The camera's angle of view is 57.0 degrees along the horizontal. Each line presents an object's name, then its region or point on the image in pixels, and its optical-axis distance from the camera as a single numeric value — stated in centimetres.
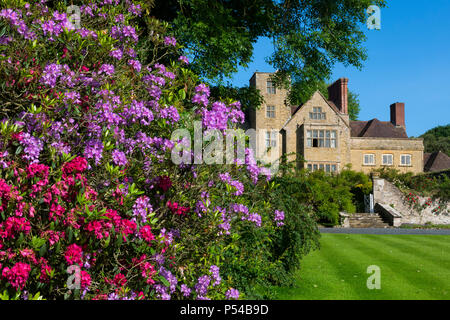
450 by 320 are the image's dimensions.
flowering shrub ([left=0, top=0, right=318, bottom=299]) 391
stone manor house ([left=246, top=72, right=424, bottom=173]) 3831
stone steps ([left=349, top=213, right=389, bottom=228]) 2505
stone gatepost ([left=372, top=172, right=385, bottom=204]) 2902
